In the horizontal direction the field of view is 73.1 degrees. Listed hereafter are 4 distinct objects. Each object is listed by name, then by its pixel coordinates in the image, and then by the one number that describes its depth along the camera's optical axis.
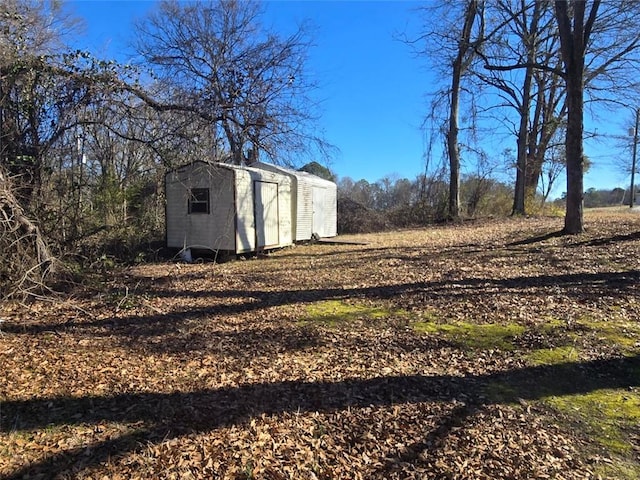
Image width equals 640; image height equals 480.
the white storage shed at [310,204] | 13.46
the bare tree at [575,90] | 9.73
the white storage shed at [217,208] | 10.20
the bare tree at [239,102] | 8.31
